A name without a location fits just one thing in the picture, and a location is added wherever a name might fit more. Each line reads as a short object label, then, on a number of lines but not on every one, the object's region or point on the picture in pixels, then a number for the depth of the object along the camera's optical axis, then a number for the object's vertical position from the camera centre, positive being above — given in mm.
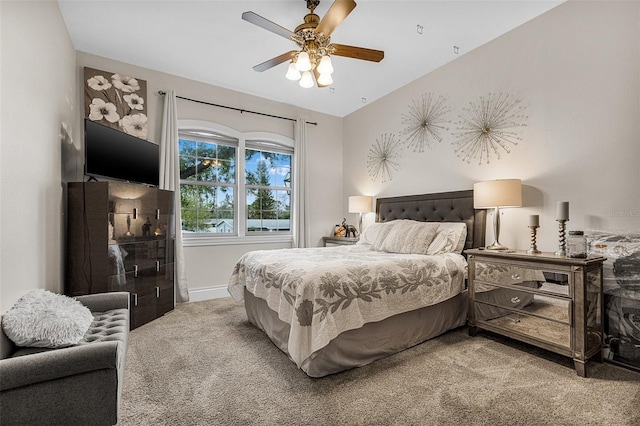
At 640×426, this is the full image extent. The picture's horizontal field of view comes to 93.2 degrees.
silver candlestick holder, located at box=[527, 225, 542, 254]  2511 -255
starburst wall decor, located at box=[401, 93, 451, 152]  3752 +1193
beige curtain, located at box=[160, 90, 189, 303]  3840 +556
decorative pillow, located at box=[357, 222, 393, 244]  3686 -257
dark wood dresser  2744 -307
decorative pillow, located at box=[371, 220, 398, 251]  3494 -253
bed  2039 -613
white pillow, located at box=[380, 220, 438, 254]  3090 -268
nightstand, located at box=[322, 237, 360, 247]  4602 -449
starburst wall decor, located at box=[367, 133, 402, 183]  4426 +842
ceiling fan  2135 +1356
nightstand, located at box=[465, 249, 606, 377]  2098 -689
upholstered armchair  1219 -739
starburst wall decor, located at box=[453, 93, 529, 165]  3041 +916
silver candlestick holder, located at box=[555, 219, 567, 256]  2355 -218
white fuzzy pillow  1521 -586
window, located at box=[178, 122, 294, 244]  4258 +450
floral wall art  3400 +1310
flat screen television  2879 +600
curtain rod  3895 +1535
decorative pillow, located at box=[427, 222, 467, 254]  3082 -281
